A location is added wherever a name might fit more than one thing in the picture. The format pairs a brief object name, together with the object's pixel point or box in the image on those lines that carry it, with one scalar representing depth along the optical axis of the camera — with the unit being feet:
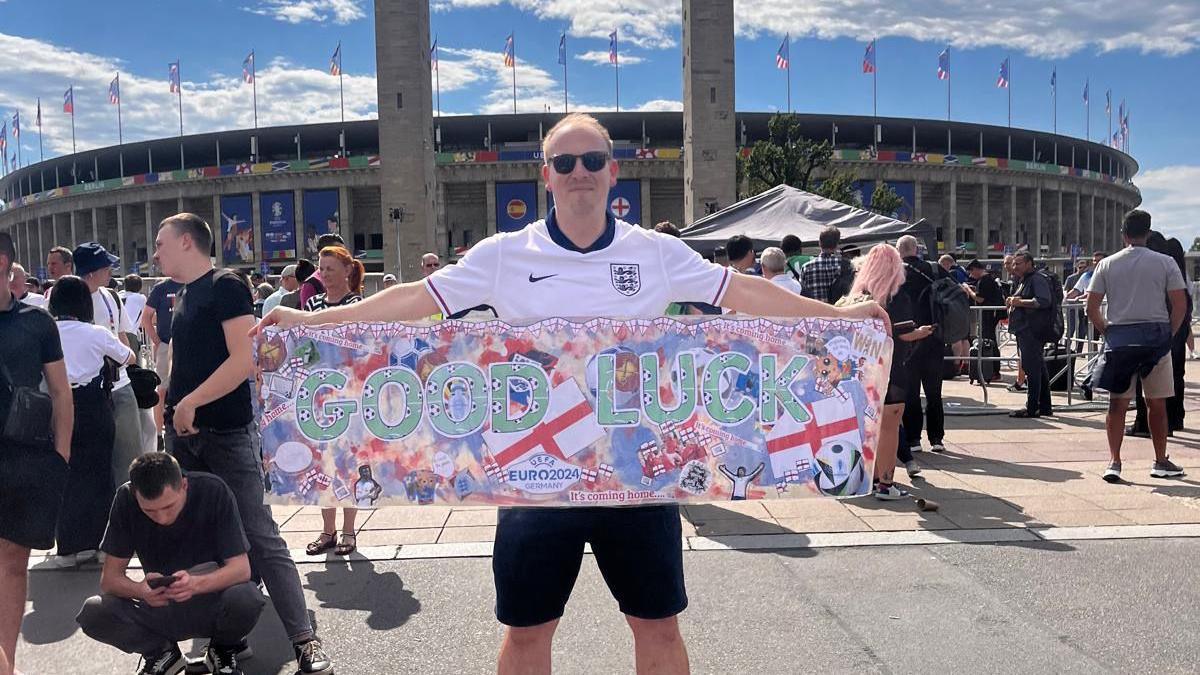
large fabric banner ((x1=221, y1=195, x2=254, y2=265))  222.69
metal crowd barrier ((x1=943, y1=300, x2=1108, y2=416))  37.04
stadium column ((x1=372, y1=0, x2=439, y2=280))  154.30
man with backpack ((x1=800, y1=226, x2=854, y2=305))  29.14
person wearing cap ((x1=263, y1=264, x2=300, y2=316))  29.43
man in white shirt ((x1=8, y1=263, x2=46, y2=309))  21.27
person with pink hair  20.72
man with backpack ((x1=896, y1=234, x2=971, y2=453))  24.81
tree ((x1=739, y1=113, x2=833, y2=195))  118.83
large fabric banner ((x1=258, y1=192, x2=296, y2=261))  221.05
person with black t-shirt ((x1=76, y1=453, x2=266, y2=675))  12.02
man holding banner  8.23
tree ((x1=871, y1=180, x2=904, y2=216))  145.69
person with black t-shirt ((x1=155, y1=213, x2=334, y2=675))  12.58
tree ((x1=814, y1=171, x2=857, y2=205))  118.11
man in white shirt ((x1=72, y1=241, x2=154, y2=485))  20.45
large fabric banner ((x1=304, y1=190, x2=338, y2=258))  220.02
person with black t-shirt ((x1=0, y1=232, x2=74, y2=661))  12.19
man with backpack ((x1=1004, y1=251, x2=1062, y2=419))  35.04
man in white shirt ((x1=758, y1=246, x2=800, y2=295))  26.86
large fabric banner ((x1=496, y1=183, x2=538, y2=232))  215.92
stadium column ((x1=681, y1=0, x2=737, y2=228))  147.43
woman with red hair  18.88
